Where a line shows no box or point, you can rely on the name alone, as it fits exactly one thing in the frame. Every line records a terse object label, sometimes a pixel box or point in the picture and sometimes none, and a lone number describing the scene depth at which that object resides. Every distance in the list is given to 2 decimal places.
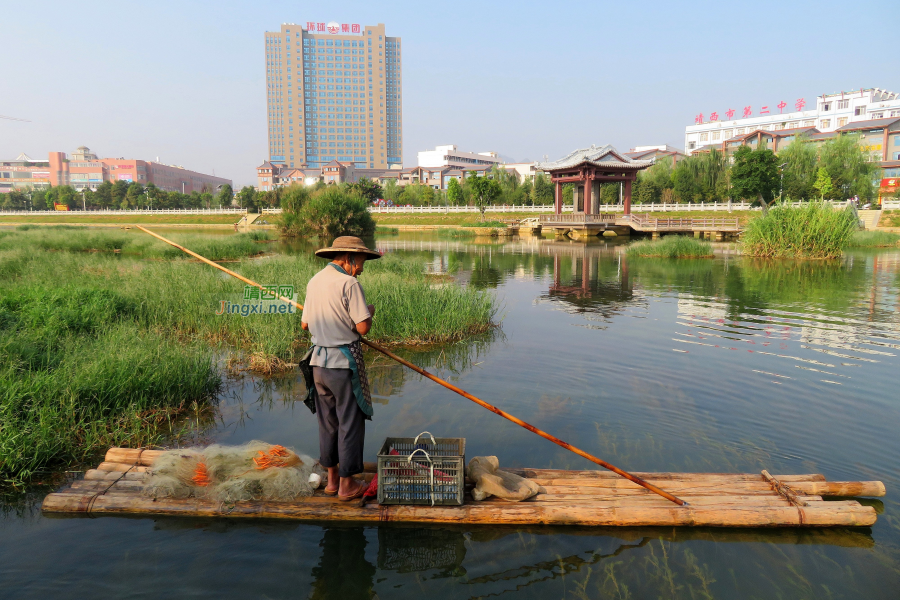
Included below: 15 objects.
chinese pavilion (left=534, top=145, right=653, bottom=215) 43.12
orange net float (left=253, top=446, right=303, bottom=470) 4.23
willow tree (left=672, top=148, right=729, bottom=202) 56.38
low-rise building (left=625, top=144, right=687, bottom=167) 87.47
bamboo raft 3.87
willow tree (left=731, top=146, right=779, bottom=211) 44.91
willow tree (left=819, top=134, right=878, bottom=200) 49.78
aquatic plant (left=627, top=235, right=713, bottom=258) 26.78
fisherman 3.91
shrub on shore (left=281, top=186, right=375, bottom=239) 36.56
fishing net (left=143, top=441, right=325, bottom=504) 4.09
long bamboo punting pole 3.99
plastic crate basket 3.93
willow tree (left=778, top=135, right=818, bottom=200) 49.88
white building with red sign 85.19
